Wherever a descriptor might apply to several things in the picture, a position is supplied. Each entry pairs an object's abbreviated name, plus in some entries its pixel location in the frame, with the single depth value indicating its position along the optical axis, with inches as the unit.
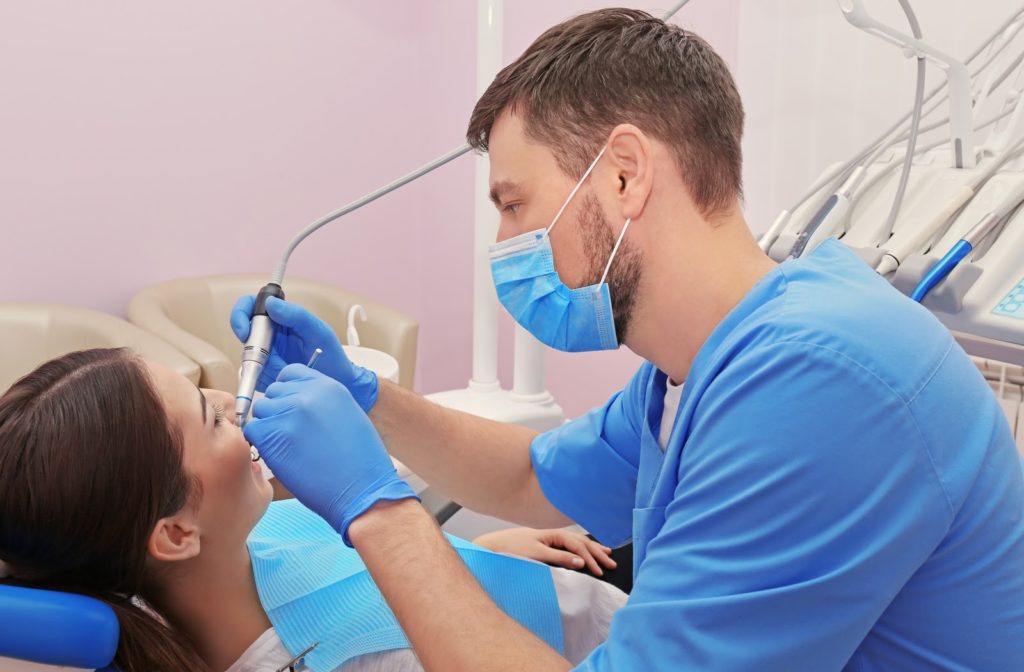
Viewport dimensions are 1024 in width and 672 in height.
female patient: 41.6
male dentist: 33.5
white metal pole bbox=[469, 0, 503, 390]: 96.3
